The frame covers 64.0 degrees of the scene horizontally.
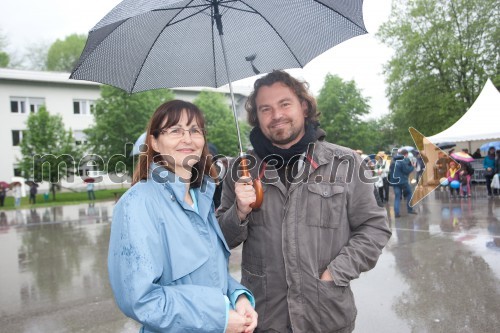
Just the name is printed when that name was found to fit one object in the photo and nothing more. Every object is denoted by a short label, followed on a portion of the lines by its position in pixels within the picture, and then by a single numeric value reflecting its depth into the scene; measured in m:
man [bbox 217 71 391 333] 2.15
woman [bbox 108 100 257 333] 1.54
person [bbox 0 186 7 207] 23.52
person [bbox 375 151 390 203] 14.44
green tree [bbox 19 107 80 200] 27.66
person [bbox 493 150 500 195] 14.61
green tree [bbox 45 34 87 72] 56.38
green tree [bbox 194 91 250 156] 38.72
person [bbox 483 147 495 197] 15.07
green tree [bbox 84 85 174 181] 30.30
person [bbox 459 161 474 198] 15.06
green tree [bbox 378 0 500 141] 26.11
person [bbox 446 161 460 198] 15.51
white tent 13.33
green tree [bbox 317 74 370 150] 42.69
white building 36.25
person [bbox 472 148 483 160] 20.14
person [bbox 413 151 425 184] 20.00
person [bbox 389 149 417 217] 11.61
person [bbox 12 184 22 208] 22.64
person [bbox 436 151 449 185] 16.70
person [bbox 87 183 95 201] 24.79
